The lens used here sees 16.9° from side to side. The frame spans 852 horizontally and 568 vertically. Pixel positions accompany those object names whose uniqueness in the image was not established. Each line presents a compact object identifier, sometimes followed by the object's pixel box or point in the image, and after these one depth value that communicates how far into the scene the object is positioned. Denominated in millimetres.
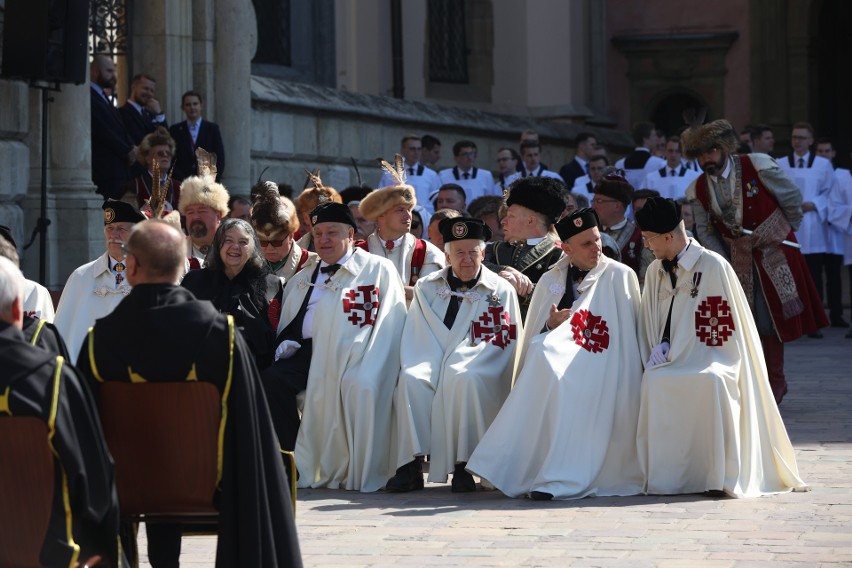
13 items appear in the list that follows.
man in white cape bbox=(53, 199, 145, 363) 15414
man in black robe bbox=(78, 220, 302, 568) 9244
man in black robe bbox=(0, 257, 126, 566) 8494
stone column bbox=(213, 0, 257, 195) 26849
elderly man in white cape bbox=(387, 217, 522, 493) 14898
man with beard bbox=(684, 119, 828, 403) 19255
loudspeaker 19809
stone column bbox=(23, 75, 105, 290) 21799
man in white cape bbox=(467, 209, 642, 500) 14319
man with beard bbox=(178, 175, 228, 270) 16749
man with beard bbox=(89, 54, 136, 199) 23058
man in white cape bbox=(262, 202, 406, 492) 15288
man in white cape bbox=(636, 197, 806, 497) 14168
